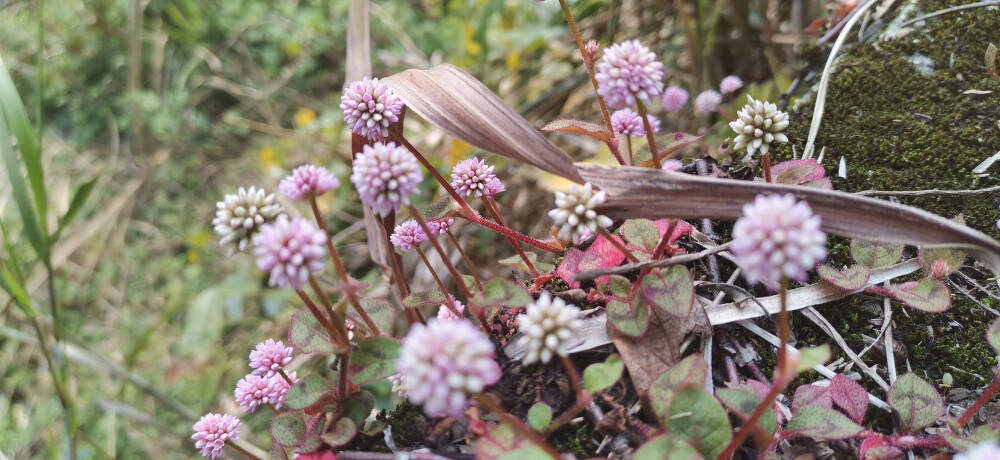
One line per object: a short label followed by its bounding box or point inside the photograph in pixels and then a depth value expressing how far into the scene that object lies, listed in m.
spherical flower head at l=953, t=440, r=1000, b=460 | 0.16
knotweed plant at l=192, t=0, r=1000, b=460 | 0.18
